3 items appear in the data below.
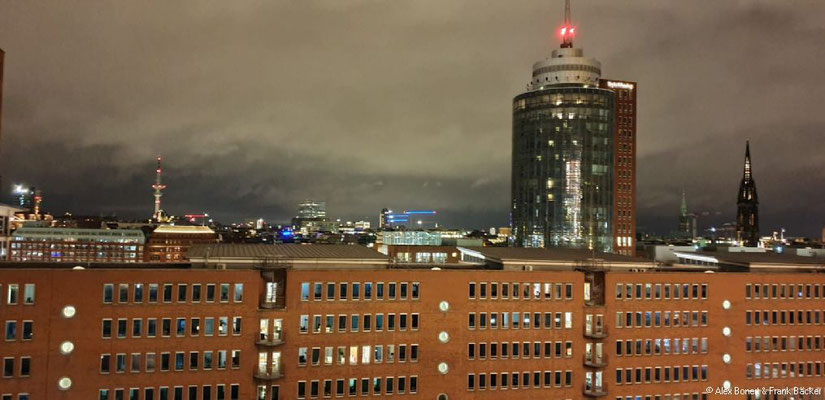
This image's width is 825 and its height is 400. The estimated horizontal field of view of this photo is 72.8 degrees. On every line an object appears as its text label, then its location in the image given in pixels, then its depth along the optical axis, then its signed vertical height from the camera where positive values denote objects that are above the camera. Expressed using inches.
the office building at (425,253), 5075.3 -300.4
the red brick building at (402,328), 1904.5 -424.5
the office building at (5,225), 4485.7 -124.2
